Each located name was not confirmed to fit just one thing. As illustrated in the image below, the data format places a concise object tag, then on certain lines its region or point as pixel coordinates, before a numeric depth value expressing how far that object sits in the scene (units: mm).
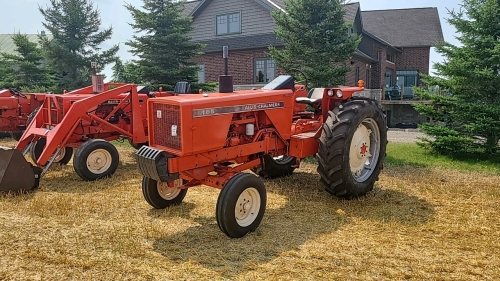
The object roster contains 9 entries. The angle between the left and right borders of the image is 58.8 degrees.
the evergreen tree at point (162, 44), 14438
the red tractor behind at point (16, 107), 10289
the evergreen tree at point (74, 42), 17969
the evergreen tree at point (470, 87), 9273
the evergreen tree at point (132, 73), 14914
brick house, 20266
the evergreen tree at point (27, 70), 19359
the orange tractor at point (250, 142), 4406
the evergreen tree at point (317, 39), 11523
